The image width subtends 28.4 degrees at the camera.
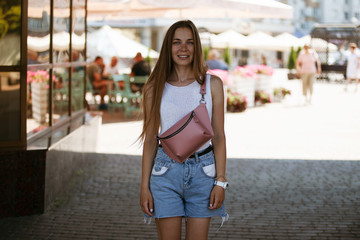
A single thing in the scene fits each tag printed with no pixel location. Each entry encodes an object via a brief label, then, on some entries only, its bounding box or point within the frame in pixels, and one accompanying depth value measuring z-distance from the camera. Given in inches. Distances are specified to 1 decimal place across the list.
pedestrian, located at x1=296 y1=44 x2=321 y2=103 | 803.4
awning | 563.2
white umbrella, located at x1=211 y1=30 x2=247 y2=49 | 1396.4
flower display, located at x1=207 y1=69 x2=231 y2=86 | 651.5
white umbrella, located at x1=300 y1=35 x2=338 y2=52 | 1516.2
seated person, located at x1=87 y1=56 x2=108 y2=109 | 708.0
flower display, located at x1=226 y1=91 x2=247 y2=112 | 700.7
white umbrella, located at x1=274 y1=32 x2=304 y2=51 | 1488.7
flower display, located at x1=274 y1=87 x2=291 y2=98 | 844.4
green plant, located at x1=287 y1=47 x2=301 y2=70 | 1817.1
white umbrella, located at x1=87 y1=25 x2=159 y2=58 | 843.4
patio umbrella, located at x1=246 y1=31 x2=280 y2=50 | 1423.5
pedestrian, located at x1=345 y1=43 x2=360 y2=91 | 1076.5
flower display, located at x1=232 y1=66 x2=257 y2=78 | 722.4
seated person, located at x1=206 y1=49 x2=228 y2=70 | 712.4
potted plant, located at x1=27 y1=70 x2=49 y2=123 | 286.6
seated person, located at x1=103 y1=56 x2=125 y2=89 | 771.4
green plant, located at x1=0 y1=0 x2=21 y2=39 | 257.4
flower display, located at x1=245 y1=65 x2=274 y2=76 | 788.6
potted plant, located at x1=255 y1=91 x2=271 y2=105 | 794.2
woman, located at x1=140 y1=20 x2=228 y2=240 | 137.6
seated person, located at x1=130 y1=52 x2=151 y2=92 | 684.1
